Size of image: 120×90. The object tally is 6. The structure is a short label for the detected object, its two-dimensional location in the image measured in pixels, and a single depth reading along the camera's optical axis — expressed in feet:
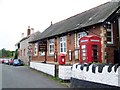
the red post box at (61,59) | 35.57
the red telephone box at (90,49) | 31.01
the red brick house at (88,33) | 34.03
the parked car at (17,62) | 79.80
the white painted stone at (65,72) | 28.63
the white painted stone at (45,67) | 34.76
